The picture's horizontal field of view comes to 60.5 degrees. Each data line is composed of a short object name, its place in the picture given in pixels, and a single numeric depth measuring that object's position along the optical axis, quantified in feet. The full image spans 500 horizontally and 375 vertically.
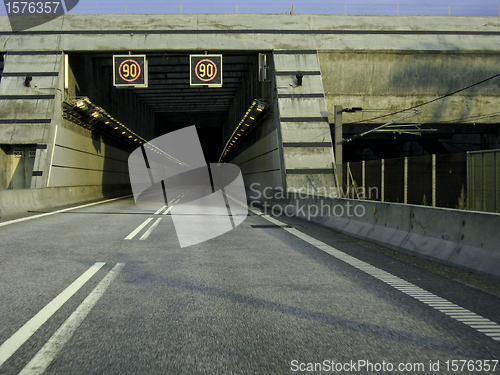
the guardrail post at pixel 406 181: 54.24
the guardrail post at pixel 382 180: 60.23
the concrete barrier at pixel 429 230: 19.94
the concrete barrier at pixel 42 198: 50.68
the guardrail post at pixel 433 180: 49.51
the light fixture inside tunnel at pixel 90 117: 76.54
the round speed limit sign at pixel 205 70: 66.80
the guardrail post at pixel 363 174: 67.05
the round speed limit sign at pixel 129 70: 66.90
